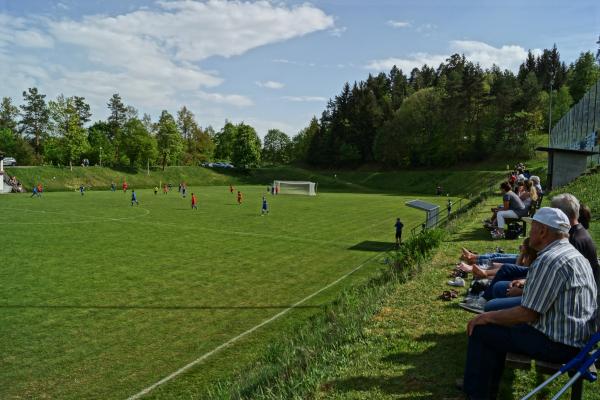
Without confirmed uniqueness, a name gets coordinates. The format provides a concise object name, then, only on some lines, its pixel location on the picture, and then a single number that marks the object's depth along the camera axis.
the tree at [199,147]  117.44
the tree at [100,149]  91.34
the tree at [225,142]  127.72
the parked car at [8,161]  75.19
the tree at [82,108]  106.71
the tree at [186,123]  116.62
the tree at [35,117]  96.81
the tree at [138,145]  84.62
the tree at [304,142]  117.82
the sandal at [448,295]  8.34
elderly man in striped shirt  4.05
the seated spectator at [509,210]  13.52
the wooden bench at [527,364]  4.23
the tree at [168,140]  92.38
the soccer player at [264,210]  34.91
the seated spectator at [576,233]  5.46
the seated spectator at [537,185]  17.89
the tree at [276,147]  143.25
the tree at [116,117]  105.44
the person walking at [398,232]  21.94
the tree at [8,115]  96.19
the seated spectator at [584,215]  7.17
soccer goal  60.66
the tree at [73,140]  76.81
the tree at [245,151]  100.56
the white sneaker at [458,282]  9.12
